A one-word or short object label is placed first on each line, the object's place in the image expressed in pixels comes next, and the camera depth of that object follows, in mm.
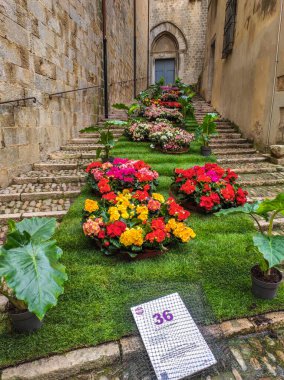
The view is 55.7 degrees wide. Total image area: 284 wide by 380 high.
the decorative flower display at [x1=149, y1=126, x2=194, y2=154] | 6766
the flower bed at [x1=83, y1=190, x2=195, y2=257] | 2939
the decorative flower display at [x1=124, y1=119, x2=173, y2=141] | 7633
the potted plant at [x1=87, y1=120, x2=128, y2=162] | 5598
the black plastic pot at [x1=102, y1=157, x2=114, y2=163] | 5656
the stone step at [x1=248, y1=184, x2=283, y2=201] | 4717
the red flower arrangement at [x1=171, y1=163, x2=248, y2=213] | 3936
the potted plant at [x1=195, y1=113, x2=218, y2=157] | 6688
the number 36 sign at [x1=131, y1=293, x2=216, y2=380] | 1872
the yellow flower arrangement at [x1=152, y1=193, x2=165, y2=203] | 3622
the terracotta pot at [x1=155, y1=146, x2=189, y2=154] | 6770
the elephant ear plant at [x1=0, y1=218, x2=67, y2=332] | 1619
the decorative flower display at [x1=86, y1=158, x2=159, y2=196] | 4325
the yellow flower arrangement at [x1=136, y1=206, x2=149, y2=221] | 3198
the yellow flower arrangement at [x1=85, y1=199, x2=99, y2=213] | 3336
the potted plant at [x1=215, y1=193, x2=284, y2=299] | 2096
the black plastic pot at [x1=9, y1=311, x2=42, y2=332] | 2006
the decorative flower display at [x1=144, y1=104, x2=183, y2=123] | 9273
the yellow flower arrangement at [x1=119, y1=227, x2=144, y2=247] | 2863
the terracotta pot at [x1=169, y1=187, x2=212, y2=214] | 4083
